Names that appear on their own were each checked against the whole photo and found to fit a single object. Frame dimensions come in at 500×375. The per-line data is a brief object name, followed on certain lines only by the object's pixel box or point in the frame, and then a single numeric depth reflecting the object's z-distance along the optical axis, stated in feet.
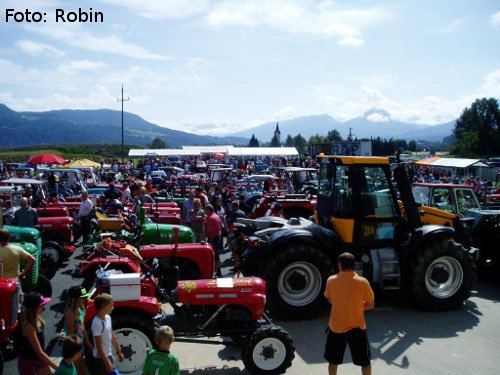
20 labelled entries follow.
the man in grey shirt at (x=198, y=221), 32.94
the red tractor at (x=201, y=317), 16.29
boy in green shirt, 11.98
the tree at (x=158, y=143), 465.26
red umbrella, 74.65
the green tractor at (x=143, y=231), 30.12
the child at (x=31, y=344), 14.10
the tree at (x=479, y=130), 242.17
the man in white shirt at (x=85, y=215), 40.14
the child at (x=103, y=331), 13.91
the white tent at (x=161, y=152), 140.26
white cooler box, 16.61
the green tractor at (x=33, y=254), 23.67
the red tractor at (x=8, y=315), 16.69
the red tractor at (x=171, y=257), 24.71
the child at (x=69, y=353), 12.23
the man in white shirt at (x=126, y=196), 50.94
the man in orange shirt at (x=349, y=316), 14.73
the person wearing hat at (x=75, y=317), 15.21
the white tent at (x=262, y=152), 131.75
